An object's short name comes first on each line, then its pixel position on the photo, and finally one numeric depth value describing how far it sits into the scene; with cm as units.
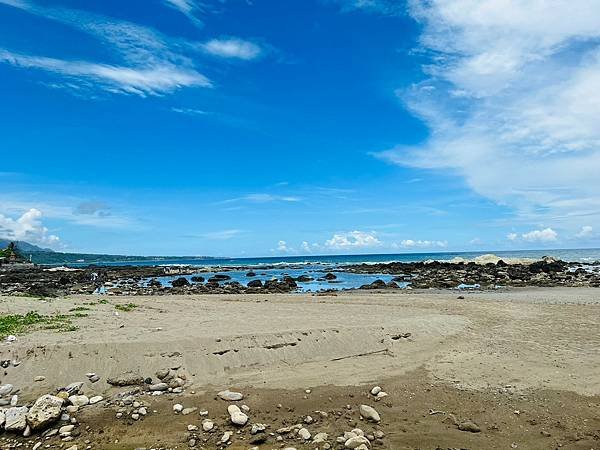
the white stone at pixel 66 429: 681
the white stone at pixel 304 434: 671
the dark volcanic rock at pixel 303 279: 4662
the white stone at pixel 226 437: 662
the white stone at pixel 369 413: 737
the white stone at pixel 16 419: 679
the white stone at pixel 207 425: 696
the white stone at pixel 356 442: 640
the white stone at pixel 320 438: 661
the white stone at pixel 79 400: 764
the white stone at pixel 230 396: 808
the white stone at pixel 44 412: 681
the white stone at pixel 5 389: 797
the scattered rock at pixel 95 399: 778
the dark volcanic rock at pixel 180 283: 3947
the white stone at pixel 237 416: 711
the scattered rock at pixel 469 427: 704
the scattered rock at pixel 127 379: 853
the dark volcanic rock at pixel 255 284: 3856
